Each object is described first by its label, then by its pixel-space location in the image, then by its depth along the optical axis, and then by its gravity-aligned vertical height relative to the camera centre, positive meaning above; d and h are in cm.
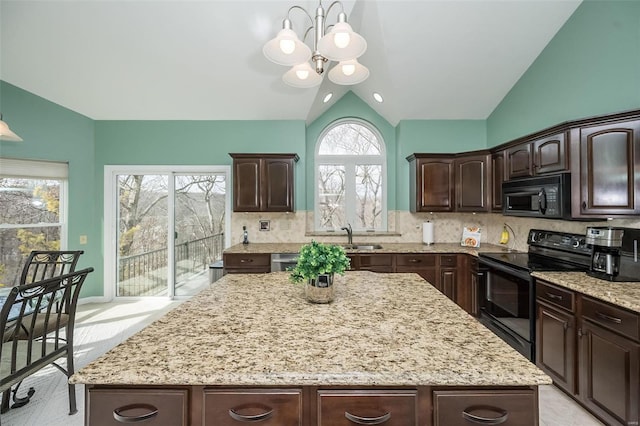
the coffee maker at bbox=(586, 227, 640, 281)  210 -29
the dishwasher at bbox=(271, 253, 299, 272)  386 -60
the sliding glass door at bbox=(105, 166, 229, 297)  463 -15
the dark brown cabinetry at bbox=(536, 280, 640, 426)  174 -94
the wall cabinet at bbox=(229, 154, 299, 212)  414 +47
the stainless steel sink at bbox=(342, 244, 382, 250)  426 -48
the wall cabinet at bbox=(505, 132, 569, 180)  259 +57
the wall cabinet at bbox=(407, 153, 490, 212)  407 +46
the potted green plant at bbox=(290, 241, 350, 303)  156 -29
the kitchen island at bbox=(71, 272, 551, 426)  94 -53
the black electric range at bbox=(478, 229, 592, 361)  255 -63
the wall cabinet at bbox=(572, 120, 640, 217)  217 +35
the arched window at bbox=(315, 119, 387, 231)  485 +56
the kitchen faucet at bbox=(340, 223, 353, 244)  431 -29
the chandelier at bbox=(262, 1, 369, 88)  160 +97
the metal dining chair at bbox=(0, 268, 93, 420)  173 -88
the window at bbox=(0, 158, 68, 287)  362 +7
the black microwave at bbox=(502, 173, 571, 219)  253 +17
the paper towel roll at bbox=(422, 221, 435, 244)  438 -28
